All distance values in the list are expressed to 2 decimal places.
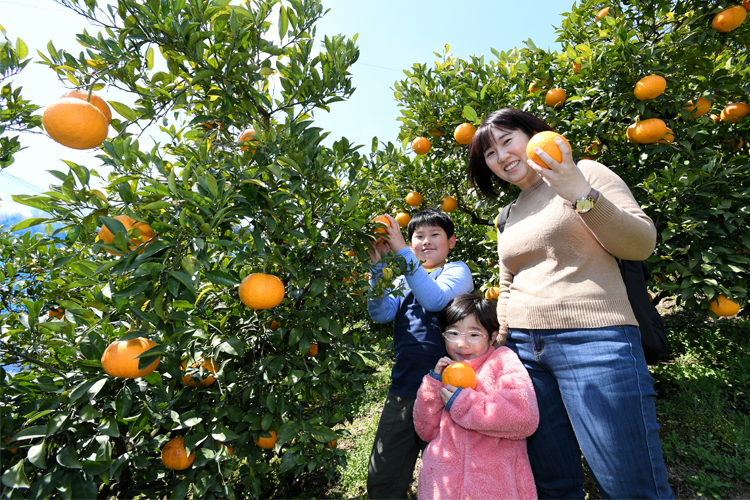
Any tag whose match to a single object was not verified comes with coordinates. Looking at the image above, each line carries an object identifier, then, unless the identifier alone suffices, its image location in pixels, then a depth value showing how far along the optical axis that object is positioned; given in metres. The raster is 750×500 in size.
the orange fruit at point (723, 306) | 1.92
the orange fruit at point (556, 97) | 2.37
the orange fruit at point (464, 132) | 2.31
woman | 1.06
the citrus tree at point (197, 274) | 0.99
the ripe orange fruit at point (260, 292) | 1.15
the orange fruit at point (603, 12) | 2.67
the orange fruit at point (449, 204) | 2.72
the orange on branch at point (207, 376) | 1.29
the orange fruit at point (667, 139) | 2.09
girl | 1.27
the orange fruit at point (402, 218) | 2.55
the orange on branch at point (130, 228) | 1.03
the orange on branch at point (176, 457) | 1.31
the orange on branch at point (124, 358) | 1.02
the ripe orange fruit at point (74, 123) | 1.01
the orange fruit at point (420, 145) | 2.62
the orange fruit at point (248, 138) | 1.21
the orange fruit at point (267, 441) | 1.37
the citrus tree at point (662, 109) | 1.96
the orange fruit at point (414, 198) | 2.69
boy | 1.58
